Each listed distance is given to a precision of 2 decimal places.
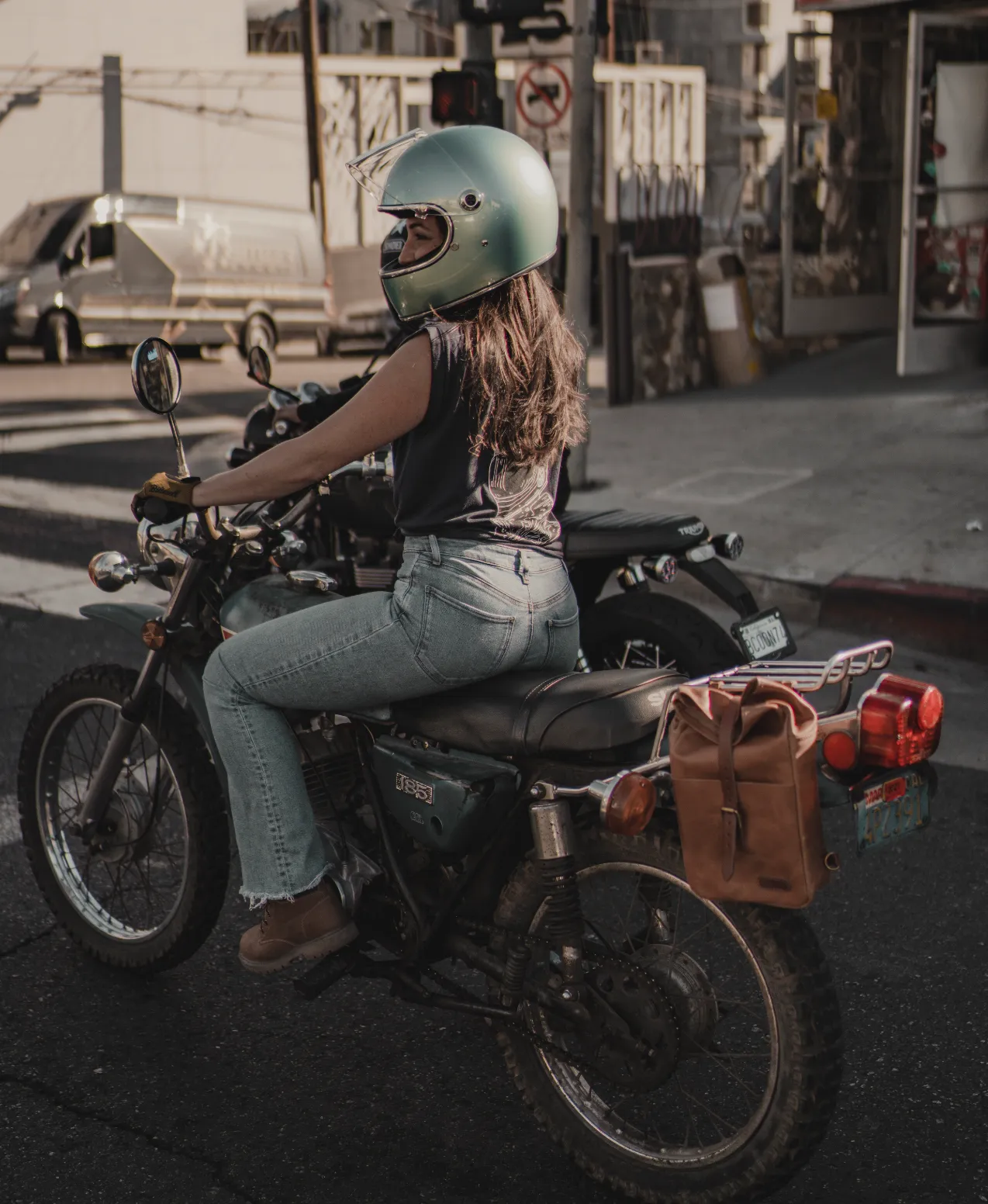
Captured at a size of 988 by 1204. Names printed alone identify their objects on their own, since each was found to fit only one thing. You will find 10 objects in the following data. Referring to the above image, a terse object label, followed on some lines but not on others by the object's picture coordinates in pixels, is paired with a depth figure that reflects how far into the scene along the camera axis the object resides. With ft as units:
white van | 68.74
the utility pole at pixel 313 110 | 89.92
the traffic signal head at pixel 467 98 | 32.45
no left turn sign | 36.42
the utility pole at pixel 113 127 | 95.40
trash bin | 45.24
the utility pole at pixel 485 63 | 32.99
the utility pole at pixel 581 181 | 30.78
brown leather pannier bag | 8.71
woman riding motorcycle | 10.25
